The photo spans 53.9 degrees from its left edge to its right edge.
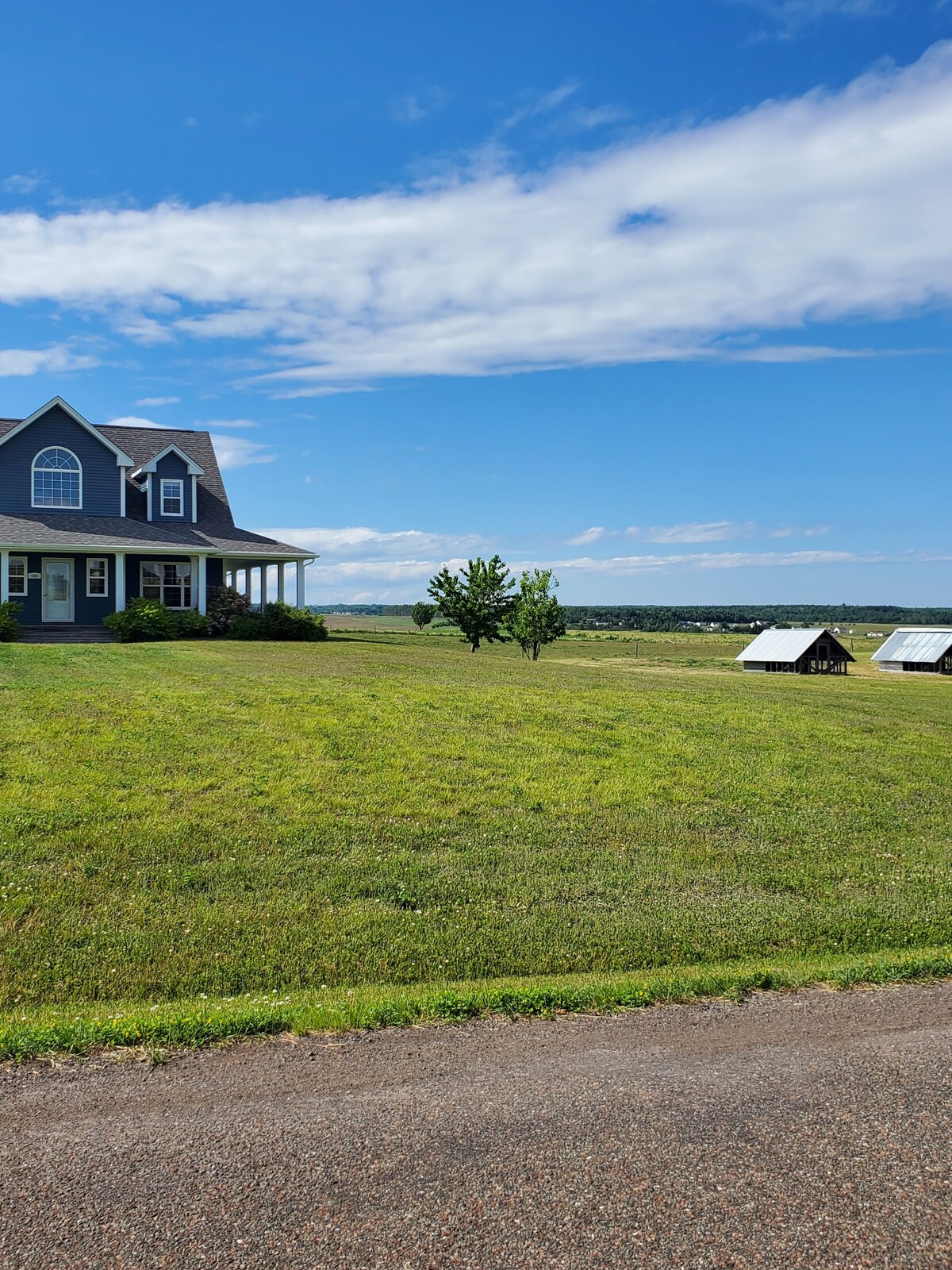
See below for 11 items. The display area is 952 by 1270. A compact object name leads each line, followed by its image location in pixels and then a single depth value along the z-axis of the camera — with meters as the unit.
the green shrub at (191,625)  32.66
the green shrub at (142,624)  30.98
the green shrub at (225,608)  34.31
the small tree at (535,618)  55.88
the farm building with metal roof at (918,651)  57.97
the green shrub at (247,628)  33.41
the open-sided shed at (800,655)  56.12
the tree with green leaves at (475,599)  51.62
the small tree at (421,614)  149.57
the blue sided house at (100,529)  33.25
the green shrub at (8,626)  28.58
